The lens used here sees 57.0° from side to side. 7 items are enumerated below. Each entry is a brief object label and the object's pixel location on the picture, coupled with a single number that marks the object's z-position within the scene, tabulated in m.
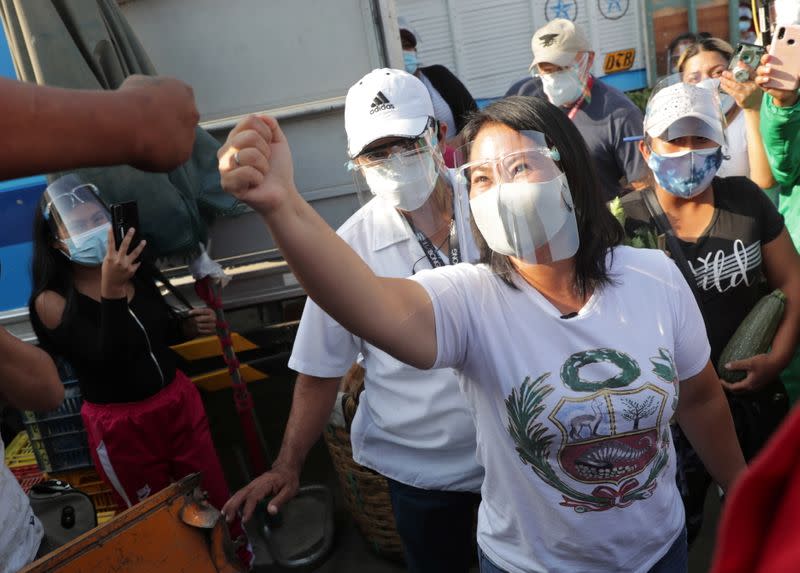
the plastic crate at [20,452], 3.76
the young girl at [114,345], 2.99
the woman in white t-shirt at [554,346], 1.51
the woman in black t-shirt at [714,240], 2.48
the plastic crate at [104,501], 3.67
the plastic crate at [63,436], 3.54
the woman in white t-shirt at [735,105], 3.19
